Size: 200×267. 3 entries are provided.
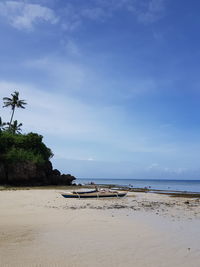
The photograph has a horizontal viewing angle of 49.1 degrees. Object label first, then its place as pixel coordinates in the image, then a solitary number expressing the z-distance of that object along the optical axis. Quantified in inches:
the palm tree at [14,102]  2432.3
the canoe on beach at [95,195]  1007.0
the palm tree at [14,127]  2609.3
